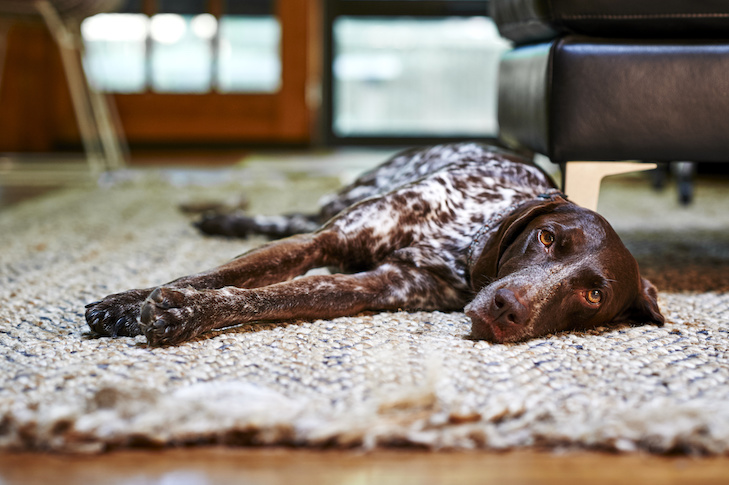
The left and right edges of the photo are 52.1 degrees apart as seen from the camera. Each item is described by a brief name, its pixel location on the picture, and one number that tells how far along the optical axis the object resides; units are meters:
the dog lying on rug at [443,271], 1.60
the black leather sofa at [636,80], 2.07
